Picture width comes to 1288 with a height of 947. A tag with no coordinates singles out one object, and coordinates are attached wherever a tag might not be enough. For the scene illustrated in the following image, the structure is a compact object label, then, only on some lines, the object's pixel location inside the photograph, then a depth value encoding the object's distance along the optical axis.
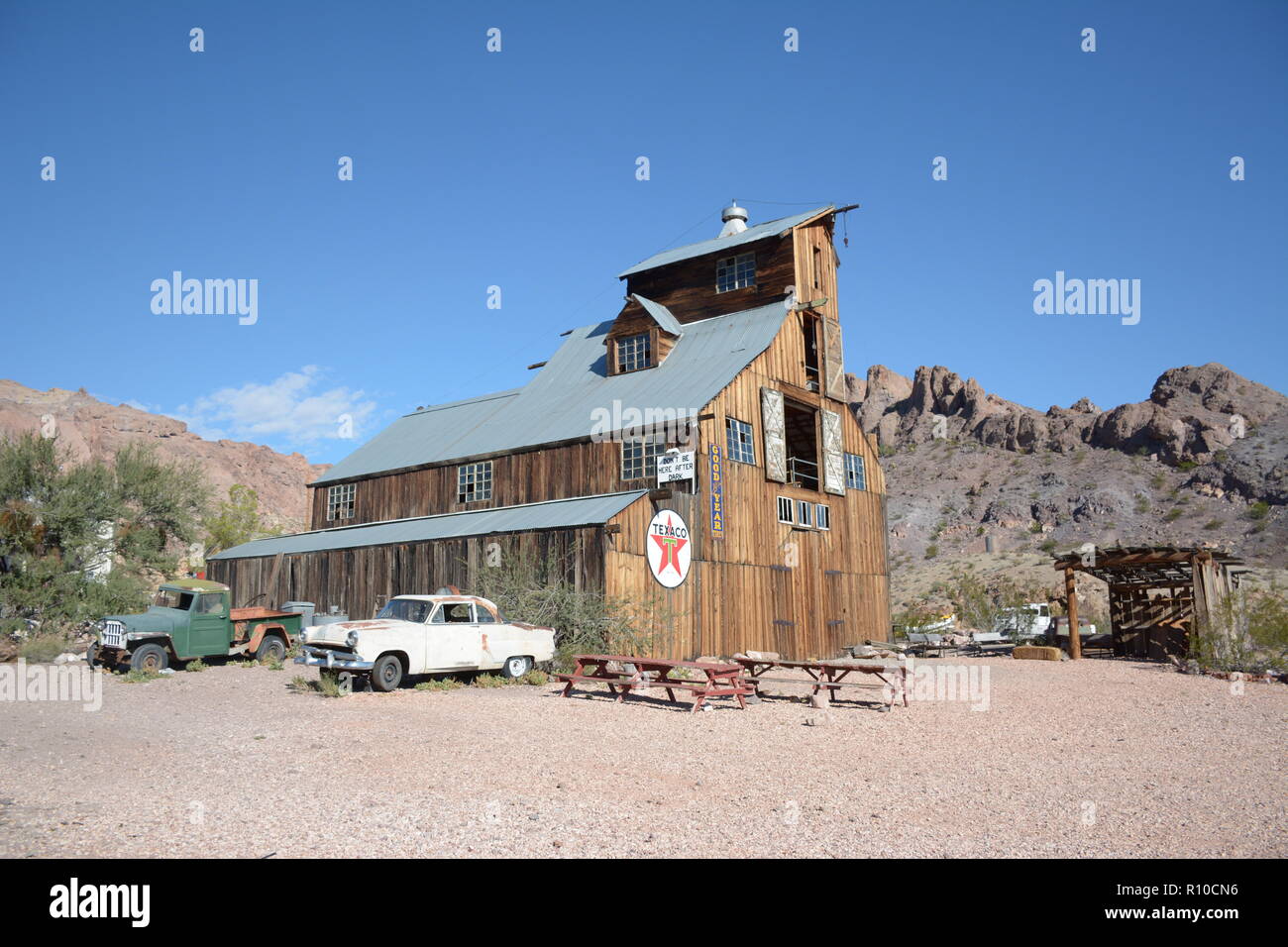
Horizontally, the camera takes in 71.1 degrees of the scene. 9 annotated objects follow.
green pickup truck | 17.89
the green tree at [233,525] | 46.66
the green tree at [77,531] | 21.59
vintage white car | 15.41
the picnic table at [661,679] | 14.58
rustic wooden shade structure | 23.27
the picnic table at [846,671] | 15.26
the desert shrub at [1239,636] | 21.14
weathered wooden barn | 22.97
